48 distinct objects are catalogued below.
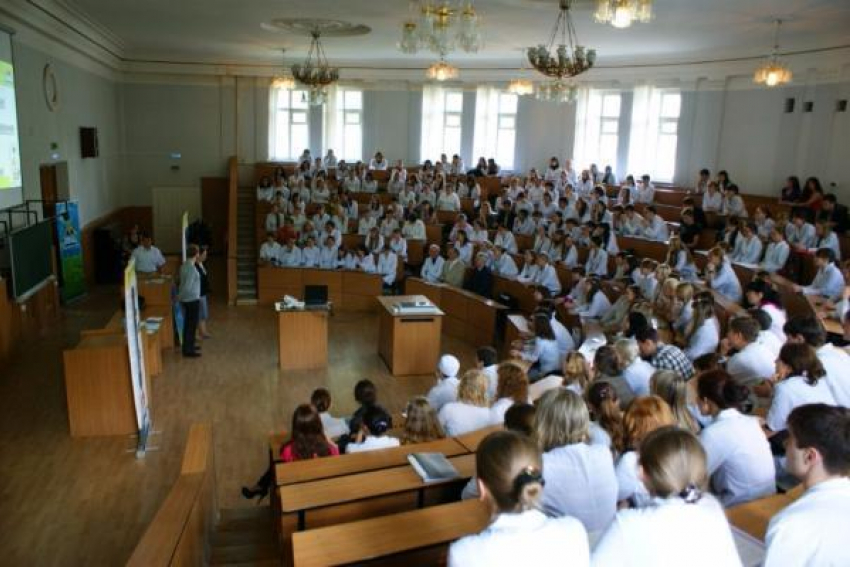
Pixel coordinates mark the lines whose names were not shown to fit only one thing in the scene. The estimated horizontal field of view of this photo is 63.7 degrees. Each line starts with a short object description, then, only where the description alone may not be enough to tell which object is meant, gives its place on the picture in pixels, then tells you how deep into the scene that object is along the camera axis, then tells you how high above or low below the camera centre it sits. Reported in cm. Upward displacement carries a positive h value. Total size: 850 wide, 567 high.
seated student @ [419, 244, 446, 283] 1192 -189
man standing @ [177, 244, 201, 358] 941 -206
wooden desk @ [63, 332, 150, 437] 684 -246
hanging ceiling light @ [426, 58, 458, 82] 1039 +129
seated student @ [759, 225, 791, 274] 976 -116
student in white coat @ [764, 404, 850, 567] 224 -107
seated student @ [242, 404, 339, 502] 426 -176
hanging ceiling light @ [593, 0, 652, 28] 595 +133
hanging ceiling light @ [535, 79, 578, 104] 1001 +103
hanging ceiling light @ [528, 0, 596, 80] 848 +124
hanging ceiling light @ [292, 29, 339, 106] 1284 +139
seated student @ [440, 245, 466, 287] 1155 -188
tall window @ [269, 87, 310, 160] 1847 +68
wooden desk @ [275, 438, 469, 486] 375 -173
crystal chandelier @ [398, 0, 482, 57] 746 +144
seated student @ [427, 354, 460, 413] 560 -186
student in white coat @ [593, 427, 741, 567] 210 -109
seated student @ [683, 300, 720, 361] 659 -155
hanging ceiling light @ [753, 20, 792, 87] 1024 +143
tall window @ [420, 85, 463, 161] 1852 +97
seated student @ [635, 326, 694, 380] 561 -153
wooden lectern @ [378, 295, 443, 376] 912 -246
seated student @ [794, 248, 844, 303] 821 -126
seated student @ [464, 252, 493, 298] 1114 -189
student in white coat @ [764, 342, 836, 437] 427 -131
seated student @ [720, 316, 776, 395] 545 -148
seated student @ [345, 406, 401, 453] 435 -179
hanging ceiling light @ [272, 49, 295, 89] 1500 +148
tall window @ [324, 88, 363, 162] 1866 +81
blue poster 1152 -186
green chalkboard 905 -161
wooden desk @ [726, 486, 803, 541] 304 -156
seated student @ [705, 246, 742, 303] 898 -138
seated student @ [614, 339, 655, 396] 525 -154
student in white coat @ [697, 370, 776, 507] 358 -144
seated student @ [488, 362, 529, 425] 475 -159
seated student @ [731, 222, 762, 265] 1012 -112
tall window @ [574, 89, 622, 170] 1698 +90
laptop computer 929 -194
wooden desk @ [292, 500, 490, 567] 282 -161
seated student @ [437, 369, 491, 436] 473 -172
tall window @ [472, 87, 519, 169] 1820 +89
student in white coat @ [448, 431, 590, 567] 195 -104
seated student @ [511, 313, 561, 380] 761 -209
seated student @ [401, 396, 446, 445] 451 -174
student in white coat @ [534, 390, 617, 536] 302 -132
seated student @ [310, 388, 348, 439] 493 -202
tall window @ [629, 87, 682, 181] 1600 +85
